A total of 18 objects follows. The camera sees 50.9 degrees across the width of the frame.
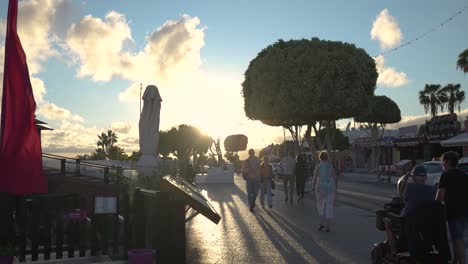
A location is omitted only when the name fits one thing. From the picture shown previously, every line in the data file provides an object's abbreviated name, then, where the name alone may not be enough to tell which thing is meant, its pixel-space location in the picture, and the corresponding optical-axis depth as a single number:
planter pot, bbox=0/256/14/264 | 5.07
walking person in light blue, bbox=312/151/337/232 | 10.76
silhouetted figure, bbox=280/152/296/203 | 17.95
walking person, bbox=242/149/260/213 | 15.39
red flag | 5.07
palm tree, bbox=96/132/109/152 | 86.62
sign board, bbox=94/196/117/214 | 6.75
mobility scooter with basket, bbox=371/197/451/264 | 5.53
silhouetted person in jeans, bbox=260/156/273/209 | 16.21
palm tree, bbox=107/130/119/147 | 87.62
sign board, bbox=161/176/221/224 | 6.36
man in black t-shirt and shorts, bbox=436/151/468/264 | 6.52
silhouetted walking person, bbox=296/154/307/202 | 19.25
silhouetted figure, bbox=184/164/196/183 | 21.81
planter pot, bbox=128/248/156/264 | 5.77
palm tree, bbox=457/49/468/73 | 42.12
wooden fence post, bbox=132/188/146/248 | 6.56
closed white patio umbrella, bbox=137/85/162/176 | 16.25
